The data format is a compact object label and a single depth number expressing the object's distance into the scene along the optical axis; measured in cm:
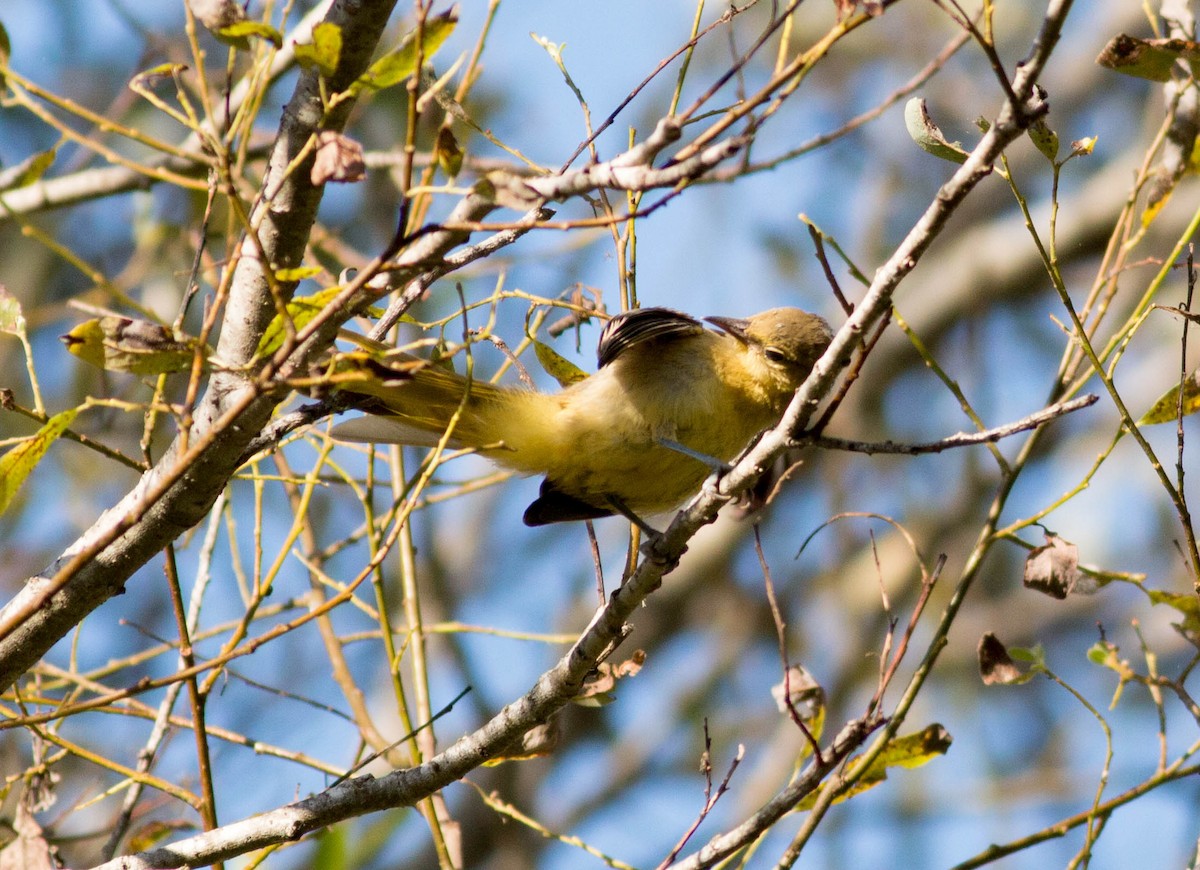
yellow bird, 711
